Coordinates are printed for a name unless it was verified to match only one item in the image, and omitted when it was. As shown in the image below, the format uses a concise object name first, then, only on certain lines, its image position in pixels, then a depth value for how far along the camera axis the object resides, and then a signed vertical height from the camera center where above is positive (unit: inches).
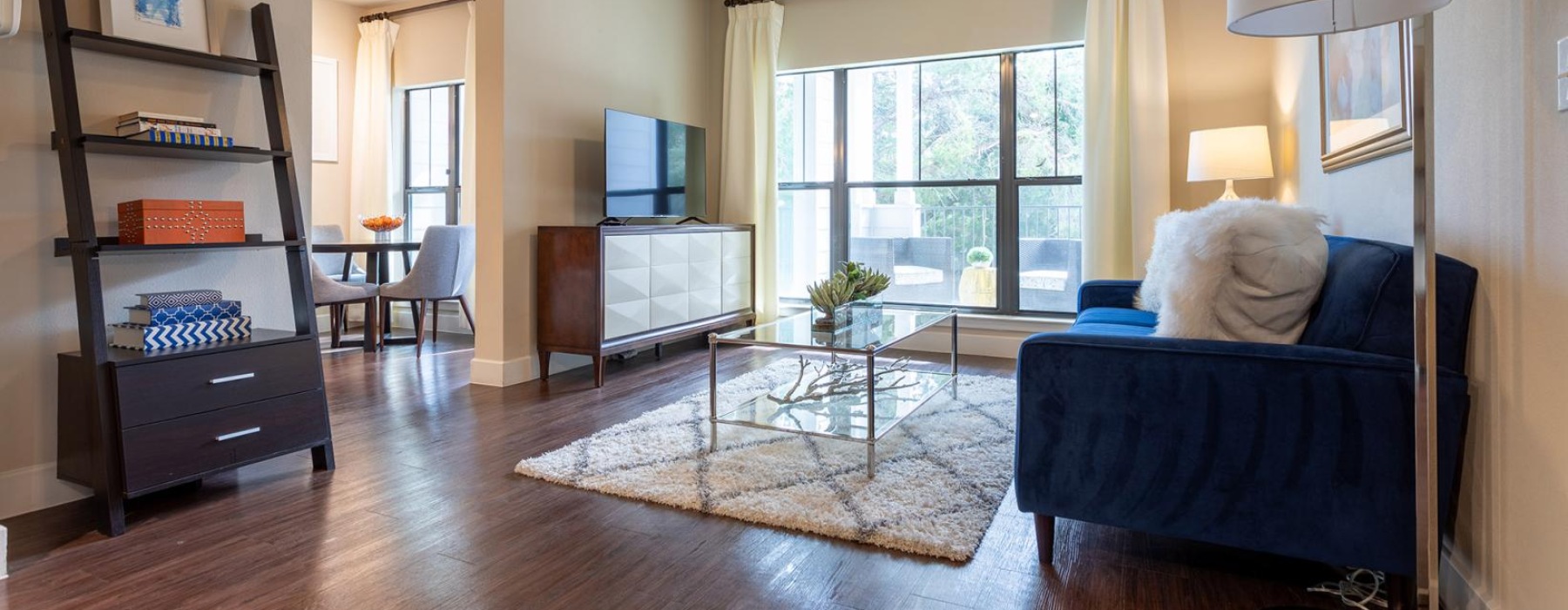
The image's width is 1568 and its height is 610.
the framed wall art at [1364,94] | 89.3 +19.0
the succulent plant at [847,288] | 127.2 -5.1
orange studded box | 91.4 +6.0
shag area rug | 87.7 -27.9
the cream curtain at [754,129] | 219.9 +35.9
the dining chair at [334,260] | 236.7 +2.9
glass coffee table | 106.7 -21.4
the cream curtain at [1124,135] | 177.2 +25.8
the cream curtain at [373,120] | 256.4 +47.2
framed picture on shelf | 93.3 +30.4
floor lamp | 52.6 -3.9
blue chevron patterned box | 92.3 -7.3
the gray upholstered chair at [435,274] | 204.4 -1.7
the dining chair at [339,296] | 195.8 -6.9
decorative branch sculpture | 126.1 -20.8
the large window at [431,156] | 254.8 +35.7
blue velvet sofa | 63.8 -15.3
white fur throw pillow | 75.4 -3.2
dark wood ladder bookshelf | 85.5 -11.9
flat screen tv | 181.3 +22.5
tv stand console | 164.6 -5.5
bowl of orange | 217.8 +11.5
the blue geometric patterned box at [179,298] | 96.3 -3.1
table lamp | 149.1 +17.3
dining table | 196.2 +3.5
